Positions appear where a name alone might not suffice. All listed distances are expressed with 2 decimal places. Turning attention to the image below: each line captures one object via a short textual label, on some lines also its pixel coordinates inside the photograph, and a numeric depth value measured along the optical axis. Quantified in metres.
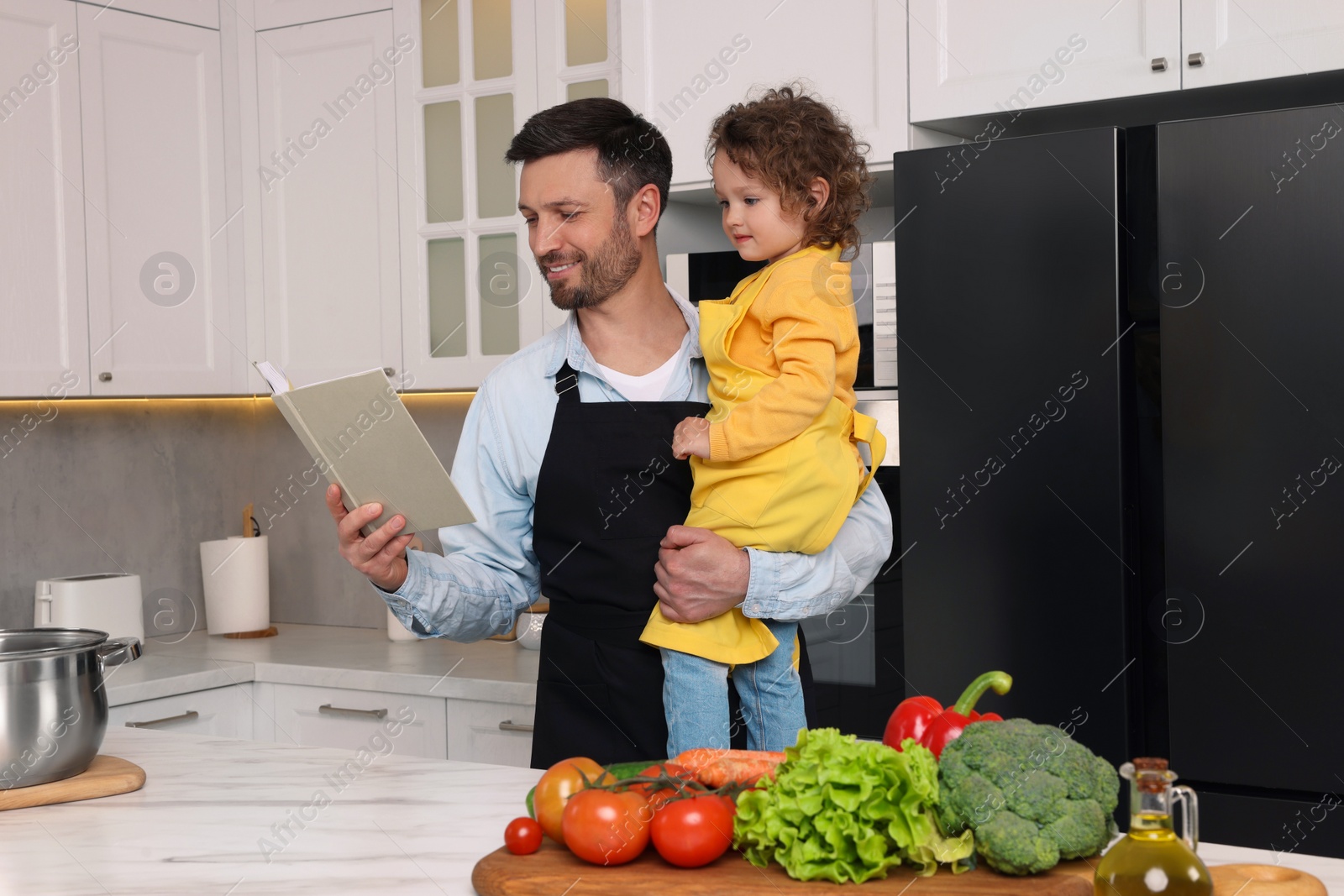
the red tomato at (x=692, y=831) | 0.99
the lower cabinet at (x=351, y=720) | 2.59
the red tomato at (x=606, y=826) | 1.00
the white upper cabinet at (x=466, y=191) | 2.78
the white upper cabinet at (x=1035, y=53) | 2.00
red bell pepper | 1.10
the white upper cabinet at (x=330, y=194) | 2.96
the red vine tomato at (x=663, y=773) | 1.04
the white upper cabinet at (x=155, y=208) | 2.83
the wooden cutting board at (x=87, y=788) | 1.32
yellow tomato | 1.04
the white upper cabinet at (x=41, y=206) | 2.67
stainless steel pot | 1.32
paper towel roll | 3.19
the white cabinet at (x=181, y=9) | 2.90
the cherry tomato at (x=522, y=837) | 1.05
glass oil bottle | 0.84
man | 1.62
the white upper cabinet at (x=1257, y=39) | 1.86
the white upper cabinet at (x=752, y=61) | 2.24
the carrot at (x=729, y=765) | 1.09
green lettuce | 0.96
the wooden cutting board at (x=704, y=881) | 0.96
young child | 1.56
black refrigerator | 1.79
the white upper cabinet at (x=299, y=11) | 2.99
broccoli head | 0.96
